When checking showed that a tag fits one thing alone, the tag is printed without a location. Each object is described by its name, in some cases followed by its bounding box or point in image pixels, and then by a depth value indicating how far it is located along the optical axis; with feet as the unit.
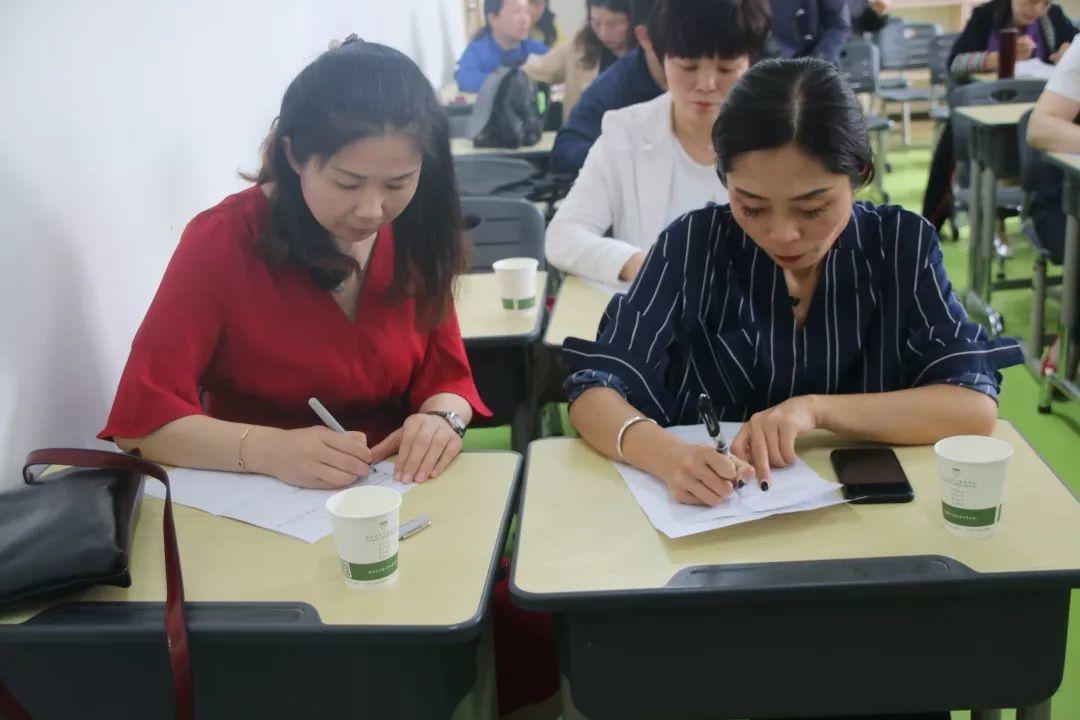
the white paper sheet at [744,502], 4.10
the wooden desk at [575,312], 6.93
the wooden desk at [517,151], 13.30
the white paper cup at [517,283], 7.31
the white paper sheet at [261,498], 4.31
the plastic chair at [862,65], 21.80
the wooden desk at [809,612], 3.70
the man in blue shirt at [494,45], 19.33
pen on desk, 4.16
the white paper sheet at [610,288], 7.75
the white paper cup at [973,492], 3.86
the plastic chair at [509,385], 7.27
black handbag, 3.69
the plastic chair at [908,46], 26.84
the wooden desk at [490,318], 7.01
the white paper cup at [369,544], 3.71
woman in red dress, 4.92
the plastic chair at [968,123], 13.29
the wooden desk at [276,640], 3.61
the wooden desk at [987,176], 12.34
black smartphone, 4.24
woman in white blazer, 7.30
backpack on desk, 13.34
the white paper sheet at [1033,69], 16.58
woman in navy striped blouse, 4.60
